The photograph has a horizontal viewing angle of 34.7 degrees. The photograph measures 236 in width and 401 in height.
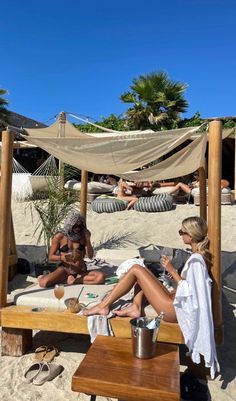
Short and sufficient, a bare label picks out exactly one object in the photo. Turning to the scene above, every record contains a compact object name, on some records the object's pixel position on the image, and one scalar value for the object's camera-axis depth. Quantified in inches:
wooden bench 122.3
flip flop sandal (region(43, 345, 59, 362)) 130.4
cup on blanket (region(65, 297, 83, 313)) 130.0
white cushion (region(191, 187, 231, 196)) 419.3
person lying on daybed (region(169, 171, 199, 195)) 439.0
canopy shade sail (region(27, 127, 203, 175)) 137.0
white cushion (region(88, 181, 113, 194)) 466.6
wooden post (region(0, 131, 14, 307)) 135.0
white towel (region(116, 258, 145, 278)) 157.6
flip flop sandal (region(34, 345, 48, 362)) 131.3
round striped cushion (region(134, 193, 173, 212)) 401.4
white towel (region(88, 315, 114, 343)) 126.0
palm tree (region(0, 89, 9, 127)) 681.0
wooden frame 123.6
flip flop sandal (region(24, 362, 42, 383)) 118.5
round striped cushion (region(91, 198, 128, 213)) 412.7
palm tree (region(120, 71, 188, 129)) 641.0
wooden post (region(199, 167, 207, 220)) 202.2
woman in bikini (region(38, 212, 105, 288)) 161.5
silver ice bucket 98.3
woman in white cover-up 111.0
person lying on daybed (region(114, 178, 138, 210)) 444.9
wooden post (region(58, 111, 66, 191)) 232.8
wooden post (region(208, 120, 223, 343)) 123.4
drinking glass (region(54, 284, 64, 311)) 132.4
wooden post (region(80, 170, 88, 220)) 252.7
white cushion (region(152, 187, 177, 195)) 441.7
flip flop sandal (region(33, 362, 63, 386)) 117.3
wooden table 85.4
